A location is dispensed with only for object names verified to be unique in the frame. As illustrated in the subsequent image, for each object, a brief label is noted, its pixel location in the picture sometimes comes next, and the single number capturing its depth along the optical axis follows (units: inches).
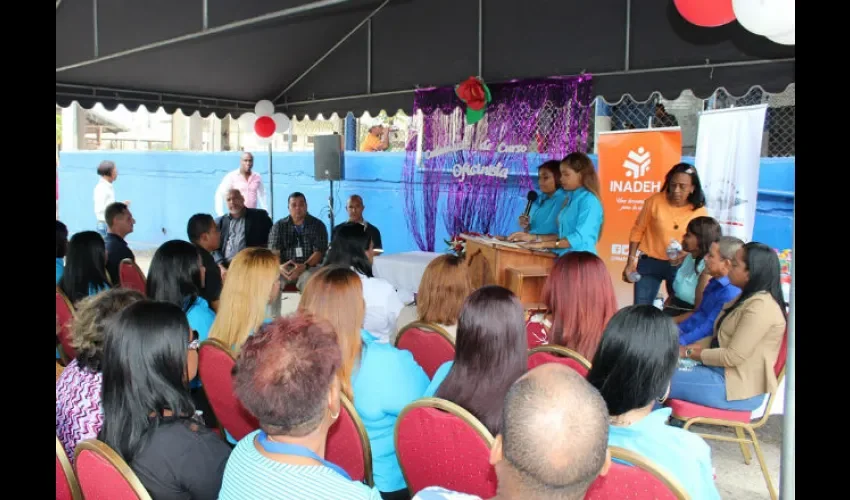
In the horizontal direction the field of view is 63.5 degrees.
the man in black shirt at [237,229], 253.8
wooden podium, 195.6
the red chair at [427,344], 114.7
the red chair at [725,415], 124.9
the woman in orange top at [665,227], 194.5
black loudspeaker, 381.4
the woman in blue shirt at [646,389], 68.9
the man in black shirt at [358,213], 269.3
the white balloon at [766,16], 133.5
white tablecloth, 278.7
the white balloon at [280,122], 292.8
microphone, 225.3
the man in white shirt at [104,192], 330.0
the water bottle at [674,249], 192.0
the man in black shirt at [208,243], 172.2
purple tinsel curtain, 251.3
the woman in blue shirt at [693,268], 167.6
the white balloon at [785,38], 143.7
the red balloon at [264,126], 290.4
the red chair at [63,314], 145.5
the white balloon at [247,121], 292.5
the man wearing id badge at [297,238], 250.5
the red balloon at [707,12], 150.4
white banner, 227.8
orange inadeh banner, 252.5
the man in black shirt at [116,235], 198.7
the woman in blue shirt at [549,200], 208.7
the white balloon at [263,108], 285.6
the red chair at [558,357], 101.7
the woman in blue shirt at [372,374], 94.3
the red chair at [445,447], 71.7
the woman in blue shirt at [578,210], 189.9
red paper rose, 224.4
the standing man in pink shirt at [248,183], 335.5
